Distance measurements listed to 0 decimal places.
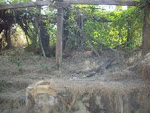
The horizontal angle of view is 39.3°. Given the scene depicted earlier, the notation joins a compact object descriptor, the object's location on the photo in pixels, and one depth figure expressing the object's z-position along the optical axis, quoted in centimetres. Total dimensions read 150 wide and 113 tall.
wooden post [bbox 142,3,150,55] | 622
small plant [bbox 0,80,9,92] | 523
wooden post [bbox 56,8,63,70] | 613
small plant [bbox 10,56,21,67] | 659
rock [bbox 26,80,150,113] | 402
